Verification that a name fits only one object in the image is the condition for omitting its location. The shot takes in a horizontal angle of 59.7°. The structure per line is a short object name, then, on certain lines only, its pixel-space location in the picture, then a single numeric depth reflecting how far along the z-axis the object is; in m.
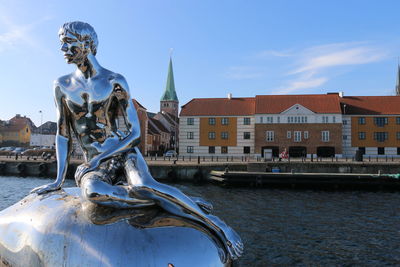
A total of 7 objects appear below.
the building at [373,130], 56.03
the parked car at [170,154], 62.33
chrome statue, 4.00
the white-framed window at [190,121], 61.41
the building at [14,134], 100.25
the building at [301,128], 54.69
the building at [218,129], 59.50
